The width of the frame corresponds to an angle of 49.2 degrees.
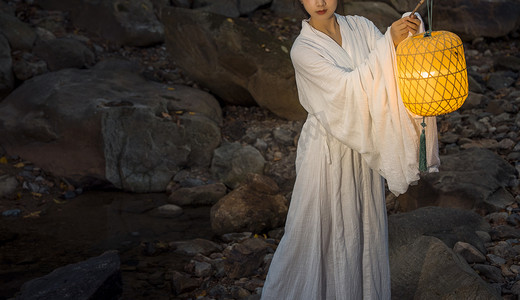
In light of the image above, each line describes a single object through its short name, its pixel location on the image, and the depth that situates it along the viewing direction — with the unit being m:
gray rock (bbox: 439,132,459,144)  6.19
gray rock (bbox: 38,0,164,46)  8.98
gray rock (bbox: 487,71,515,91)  7.37
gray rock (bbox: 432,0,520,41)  8.73
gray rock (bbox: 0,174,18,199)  5.98
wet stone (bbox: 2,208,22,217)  5.64
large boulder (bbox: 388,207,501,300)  3.20
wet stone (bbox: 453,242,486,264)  4.02
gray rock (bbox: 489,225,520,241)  4.41
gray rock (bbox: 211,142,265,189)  6.37
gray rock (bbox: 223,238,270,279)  4.38
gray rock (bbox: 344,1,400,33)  8.53
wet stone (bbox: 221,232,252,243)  5.12
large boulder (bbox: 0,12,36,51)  8.10
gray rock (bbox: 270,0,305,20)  9.70
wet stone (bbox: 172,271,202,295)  4.27
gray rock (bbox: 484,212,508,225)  4.69
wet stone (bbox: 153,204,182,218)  5.74
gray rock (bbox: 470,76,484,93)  7.15
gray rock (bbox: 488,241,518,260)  4.13
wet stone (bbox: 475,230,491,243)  4.37
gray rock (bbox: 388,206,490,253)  4.17
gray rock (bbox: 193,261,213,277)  4.46
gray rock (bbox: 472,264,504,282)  3.83
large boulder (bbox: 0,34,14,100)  7.32
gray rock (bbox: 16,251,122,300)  3.79
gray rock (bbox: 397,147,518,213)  4.88
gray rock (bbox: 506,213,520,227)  4.62
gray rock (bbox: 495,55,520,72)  7.76
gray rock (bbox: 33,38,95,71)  8.08
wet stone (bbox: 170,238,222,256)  4.88
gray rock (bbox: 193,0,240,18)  9.55
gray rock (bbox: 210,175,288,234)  5.20
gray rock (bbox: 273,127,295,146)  6.84
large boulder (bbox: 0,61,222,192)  6.38
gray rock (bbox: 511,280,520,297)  3.60
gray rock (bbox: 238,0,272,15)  9.71
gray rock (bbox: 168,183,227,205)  5.96
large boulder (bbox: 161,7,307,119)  6.92
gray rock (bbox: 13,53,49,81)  7.62
